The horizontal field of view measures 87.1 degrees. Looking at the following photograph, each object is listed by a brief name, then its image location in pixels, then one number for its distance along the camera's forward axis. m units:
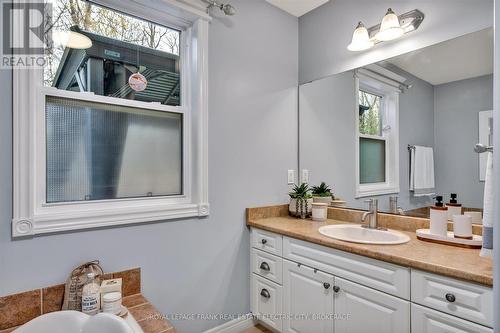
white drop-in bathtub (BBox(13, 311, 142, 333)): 1.10
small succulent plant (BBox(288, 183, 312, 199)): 2.18
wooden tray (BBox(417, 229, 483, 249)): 1.31
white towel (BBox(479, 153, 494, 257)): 0.91
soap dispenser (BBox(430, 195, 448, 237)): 1.45
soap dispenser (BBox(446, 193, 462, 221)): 1.53
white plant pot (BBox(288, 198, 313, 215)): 2.16
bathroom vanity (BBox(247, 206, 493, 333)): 1.06
